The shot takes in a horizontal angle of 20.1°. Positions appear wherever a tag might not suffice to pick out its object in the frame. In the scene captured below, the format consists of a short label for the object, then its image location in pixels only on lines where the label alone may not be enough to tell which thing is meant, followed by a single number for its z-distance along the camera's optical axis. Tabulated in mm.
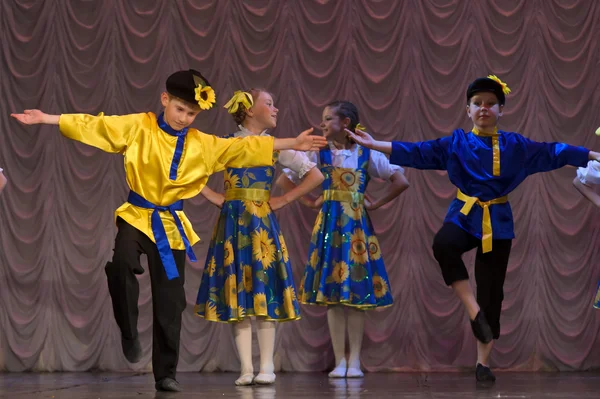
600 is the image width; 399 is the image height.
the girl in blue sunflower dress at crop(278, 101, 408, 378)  9152
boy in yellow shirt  6898
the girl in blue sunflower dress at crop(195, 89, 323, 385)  8121
